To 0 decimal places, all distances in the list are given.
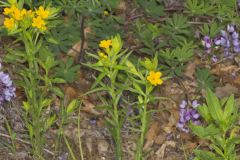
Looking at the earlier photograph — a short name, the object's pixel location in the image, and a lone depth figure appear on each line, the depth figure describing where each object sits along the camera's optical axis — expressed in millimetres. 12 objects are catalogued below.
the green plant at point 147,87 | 3404
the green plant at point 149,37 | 4531
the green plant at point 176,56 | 4397
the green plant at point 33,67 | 3412
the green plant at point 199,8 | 4688
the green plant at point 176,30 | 4598
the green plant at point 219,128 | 2779
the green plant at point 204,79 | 4440
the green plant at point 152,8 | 4862
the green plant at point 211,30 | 4650
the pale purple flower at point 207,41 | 4707
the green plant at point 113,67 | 3381
